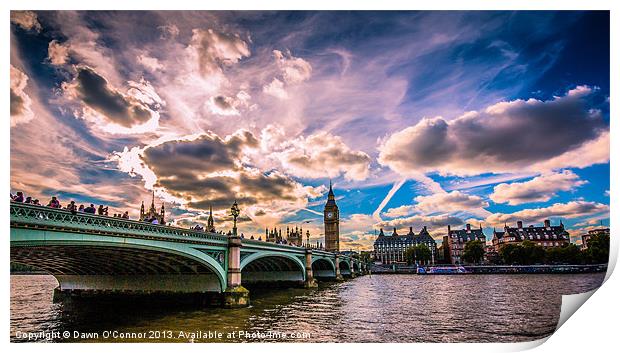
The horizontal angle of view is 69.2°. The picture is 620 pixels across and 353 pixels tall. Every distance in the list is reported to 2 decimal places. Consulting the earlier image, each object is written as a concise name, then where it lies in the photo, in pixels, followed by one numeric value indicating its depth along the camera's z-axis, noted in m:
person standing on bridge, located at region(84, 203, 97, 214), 16.38
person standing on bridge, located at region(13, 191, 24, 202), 12.82
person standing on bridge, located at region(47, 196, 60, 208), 14.86
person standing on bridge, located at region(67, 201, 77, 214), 14.65
